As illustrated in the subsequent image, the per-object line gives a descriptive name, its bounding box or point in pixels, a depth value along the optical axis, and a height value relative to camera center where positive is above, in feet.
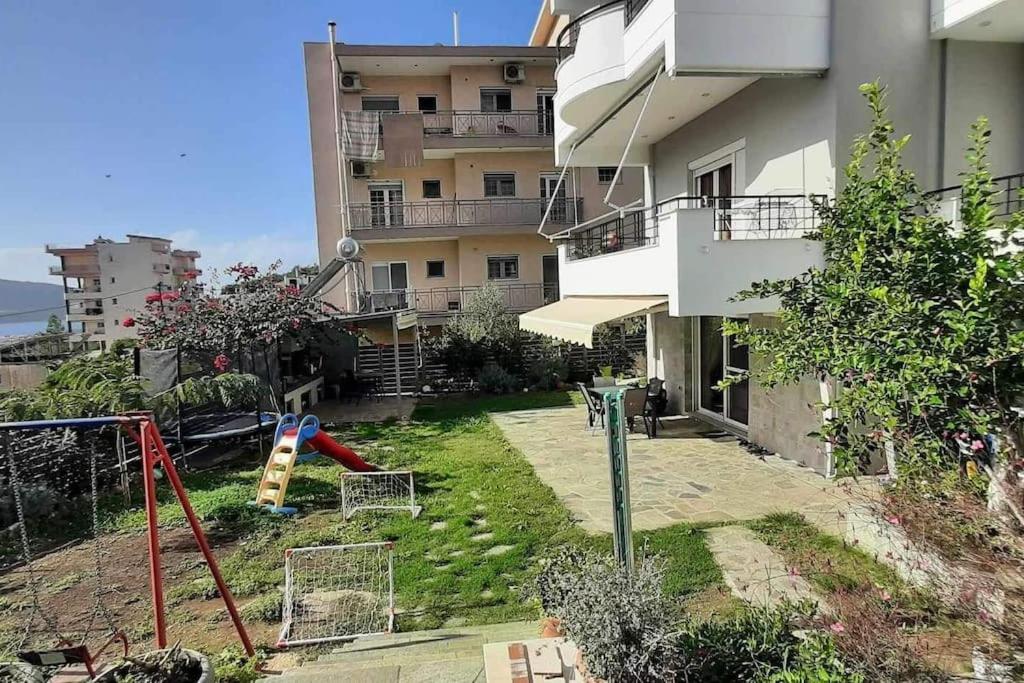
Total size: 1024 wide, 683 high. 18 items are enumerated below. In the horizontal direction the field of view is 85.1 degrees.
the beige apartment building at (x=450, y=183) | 100.22 +23.22
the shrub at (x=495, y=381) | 79.25 -10.70
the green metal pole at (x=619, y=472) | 15.29 -4.75
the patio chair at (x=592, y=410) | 53.36 -10.53
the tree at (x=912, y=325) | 15.93 -1.11
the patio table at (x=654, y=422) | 50.49 -11.21
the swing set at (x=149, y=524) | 15.03 -6.60
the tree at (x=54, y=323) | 241.10 -0.40
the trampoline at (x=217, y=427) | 45.65 -9.63
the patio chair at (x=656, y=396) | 51.34 -9.23
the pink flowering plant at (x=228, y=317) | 53.98 -0.11
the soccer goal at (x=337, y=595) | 21.98 -12.64
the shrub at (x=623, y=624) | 12.55 -7.62
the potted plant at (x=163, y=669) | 14.84 -9.51
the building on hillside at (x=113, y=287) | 228.02 +14.21
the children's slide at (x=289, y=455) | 35.70 -9.93
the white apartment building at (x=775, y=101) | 35.06 +13.13
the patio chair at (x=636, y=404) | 50.55 -9.48
